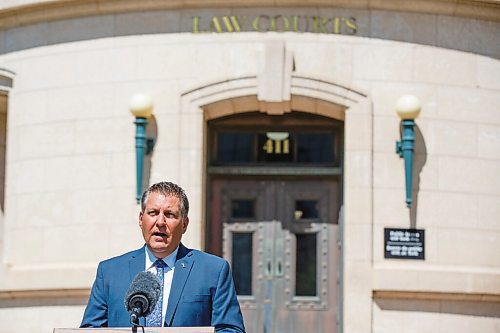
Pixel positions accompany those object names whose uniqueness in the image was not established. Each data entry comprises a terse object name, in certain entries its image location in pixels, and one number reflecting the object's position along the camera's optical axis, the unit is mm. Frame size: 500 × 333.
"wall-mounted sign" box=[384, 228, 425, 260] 12773
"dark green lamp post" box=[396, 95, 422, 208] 12719
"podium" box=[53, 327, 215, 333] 5273
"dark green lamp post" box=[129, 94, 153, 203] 12953
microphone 5133
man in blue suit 5668
